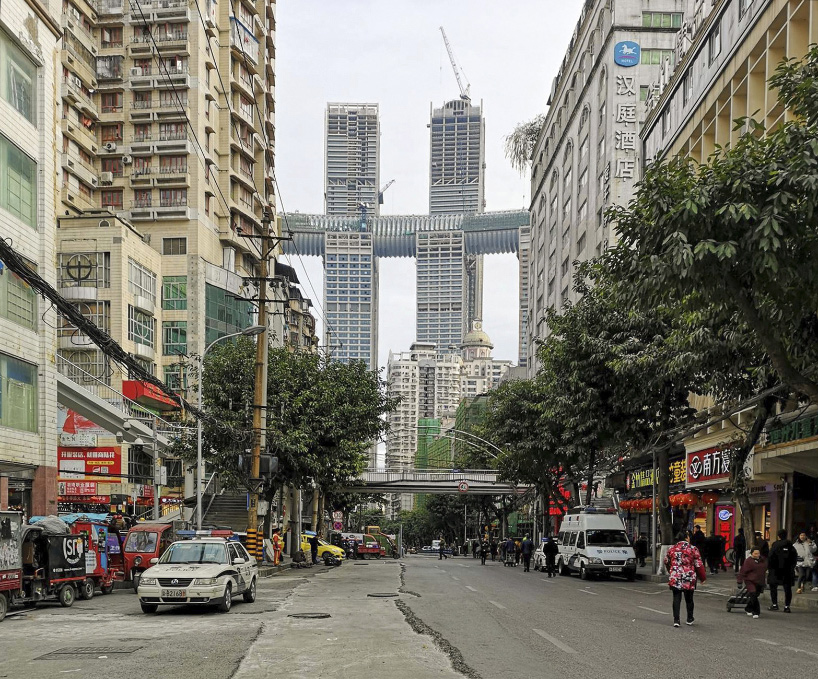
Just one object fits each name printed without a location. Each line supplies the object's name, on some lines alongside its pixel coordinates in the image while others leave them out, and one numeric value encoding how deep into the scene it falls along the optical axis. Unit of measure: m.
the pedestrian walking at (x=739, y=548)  34.94
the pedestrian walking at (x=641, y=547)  42.56
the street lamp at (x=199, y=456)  34.69
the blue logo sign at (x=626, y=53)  62.80
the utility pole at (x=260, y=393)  34.97
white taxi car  19.22
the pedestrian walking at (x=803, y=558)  25.27
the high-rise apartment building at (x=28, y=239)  30.62
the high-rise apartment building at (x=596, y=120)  61.97
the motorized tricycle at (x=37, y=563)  19.59
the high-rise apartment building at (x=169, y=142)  71.94
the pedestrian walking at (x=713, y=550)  36.18
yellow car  53.53
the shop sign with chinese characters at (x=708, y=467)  37.03
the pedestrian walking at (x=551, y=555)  39.28
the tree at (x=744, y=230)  14.61
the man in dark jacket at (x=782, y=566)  21.06
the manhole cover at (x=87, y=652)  13.26
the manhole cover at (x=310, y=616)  18.47
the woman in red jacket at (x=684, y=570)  16.88
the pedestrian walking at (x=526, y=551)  46.62
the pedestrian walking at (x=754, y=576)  19.28
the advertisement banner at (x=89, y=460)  44.75
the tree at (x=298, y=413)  43.19
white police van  35.56
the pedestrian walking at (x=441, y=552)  75.57
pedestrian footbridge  80.62
